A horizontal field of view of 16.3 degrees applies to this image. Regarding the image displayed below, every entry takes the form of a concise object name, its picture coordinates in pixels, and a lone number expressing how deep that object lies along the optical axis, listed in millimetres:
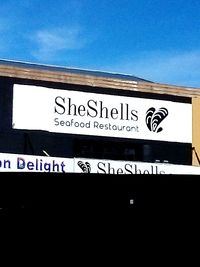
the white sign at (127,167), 26547
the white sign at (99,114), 26578
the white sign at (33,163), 24578
